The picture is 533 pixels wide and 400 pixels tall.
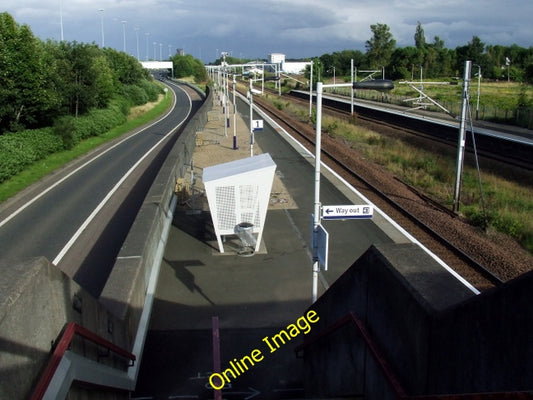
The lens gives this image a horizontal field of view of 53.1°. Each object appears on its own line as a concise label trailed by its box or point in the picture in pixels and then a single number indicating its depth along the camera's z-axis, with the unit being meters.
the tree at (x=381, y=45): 98.00
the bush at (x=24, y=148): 22.63
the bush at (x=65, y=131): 30.70
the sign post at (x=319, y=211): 8.16
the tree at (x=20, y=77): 27.23
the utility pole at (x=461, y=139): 15.48
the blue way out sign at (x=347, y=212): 8.16
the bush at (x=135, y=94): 58.62
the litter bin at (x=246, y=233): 12.22
